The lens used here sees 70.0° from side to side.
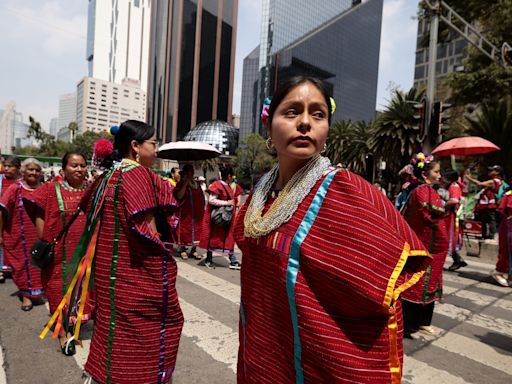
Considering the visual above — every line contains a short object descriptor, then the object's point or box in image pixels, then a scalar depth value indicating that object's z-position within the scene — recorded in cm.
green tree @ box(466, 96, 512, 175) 1436
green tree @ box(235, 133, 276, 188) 5353
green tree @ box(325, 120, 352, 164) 3603
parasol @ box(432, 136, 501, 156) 837
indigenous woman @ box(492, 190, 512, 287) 581
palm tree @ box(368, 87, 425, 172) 2008
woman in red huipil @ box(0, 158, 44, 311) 438
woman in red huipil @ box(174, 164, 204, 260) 734
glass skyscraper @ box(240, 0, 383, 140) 9212
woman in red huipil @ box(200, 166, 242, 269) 687
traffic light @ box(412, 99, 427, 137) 935
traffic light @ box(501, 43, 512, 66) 923
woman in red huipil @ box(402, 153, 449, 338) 381
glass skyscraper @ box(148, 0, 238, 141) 9262
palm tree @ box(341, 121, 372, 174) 3183
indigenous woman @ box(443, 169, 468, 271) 648
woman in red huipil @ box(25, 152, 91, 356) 326
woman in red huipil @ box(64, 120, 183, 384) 199
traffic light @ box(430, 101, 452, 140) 893
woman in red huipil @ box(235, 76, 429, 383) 101
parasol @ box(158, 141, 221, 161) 671
